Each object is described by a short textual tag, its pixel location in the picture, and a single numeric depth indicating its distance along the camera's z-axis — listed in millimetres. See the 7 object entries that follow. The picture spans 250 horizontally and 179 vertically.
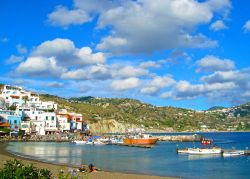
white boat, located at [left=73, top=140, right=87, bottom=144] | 115250
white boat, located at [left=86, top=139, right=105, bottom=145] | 114338
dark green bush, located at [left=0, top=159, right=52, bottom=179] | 14008
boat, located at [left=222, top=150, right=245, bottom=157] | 78875
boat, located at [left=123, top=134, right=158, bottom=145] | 114262
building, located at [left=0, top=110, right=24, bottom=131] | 123312
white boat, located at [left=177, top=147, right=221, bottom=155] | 81812
